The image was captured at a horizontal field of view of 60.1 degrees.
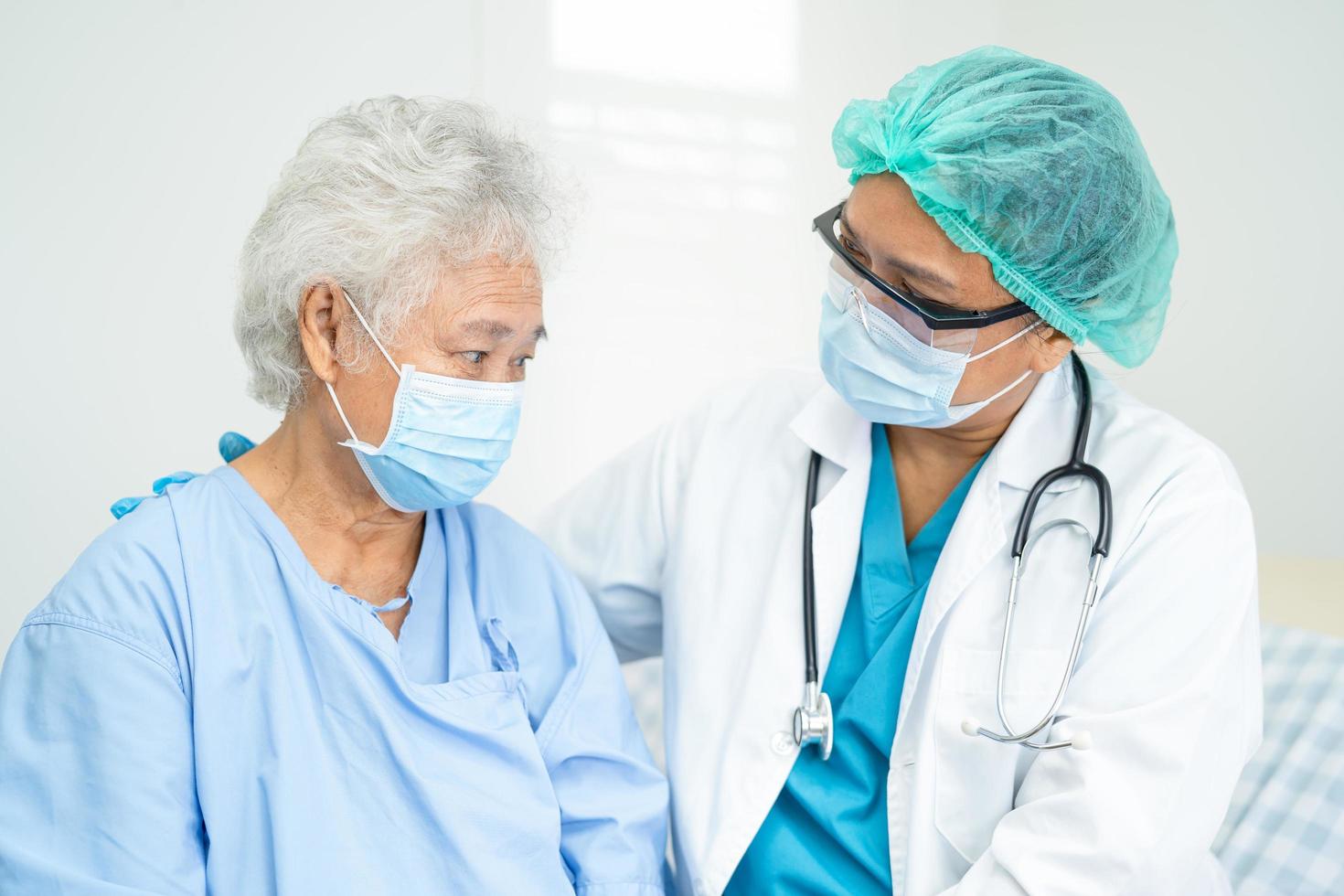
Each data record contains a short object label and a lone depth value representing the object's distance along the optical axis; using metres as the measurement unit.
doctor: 1.28
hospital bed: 1.60
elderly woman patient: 1.10
